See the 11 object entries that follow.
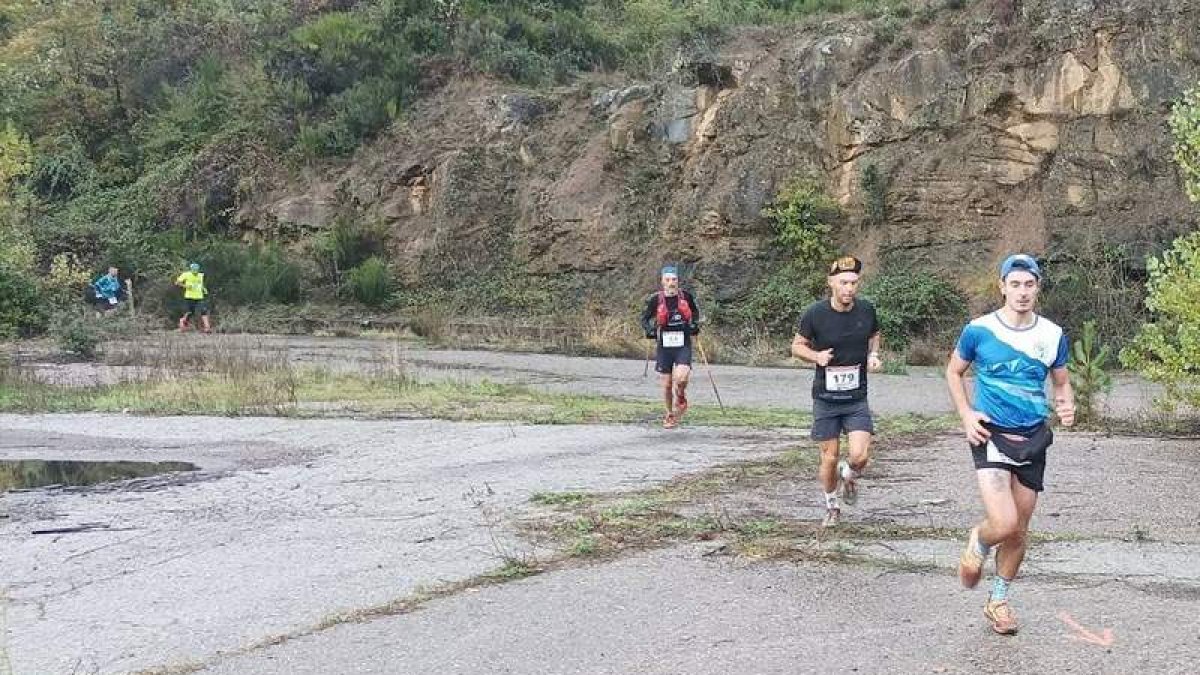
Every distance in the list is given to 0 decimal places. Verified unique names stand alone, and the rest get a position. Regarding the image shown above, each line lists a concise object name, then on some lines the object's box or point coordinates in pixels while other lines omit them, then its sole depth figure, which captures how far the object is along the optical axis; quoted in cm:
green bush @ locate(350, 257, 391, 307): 3353
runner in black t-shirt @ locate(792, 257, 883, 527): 830
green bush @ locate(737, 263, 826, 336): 2756
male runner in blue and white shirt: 580
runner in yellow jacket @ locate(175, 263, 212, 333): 3145
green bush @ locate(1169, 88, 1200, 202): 1219
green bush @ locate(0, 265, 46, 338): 3017
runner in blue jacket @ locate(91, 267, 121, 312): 3300
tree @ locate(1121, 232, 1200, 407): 1195
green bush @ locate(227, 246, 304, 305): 3384
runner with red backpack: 1431
